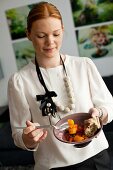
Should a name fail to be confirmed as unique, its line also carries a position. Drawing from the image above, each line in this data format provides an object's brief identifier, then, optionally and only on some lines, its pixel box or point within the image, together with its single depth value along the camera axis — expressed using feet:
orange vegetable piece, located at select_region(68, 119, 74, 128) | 2.97
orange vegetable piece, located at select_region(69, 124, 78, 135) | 3.01
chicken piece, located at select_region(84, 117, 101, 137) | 2.86
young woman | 3.00
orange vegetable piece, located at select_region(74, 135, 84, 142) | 2.87
